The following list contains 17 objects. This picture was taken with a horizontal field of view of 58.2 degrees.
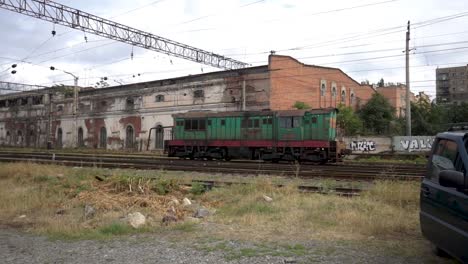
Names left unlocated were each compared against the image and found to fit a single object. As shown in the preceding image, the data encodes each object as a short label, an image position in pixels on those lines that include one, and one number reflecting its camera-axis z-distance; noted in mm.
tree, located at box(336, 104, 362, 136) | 41531
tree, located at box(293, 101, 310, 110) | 38394
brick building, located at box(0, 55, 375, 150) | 37312
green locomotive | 22984
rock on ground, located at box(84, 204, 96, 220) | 8300
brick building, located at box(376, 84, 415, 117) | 72688
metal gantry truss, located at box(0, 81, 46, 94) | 49931
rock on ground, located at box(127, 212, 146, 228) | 7320
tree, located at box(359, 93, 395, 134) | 51406
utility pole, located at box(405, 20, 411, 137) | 30391
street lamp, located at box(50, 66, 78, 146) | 47119
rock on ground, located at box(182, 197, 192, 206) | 9633
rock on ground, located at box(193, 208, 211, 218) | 8329
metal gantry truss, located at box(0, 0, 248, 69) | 26156
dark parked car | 4273
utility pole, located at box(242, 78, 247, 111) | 36319
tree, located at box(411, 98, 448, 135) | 41822
